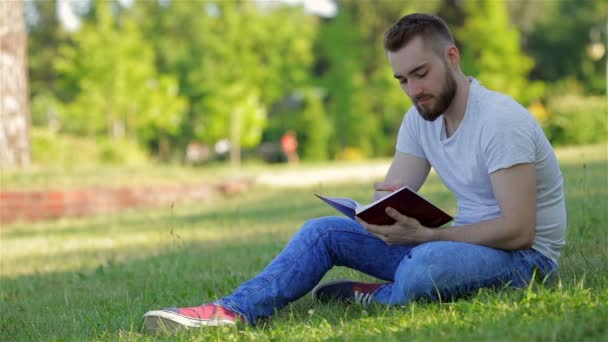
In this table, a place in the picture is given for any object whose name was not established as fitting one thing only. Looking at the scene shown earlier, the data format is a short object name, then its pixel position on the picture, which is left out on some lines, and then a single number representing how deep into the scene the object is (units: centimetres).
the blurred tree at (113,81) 2688
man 329
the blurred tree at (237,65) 2797
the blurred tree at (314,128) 3169
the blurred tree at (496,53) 3212
